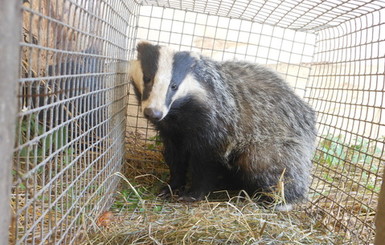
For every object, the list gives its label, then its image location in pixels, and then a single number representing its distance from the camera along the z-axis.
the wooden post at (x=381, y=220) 0.35
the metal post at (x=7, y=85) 0.20
